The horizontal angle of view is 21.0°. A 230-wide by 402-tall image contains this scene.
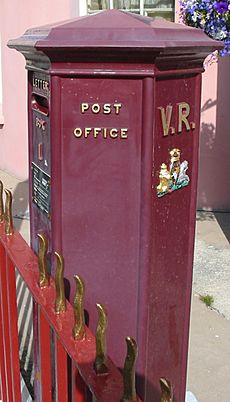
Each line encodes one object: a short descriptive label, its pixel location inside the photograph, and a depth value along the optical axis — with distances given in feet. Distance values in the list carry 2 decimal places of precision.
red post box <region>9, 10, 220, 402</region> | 6.39
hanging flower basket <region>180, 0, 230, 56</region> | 13.04
